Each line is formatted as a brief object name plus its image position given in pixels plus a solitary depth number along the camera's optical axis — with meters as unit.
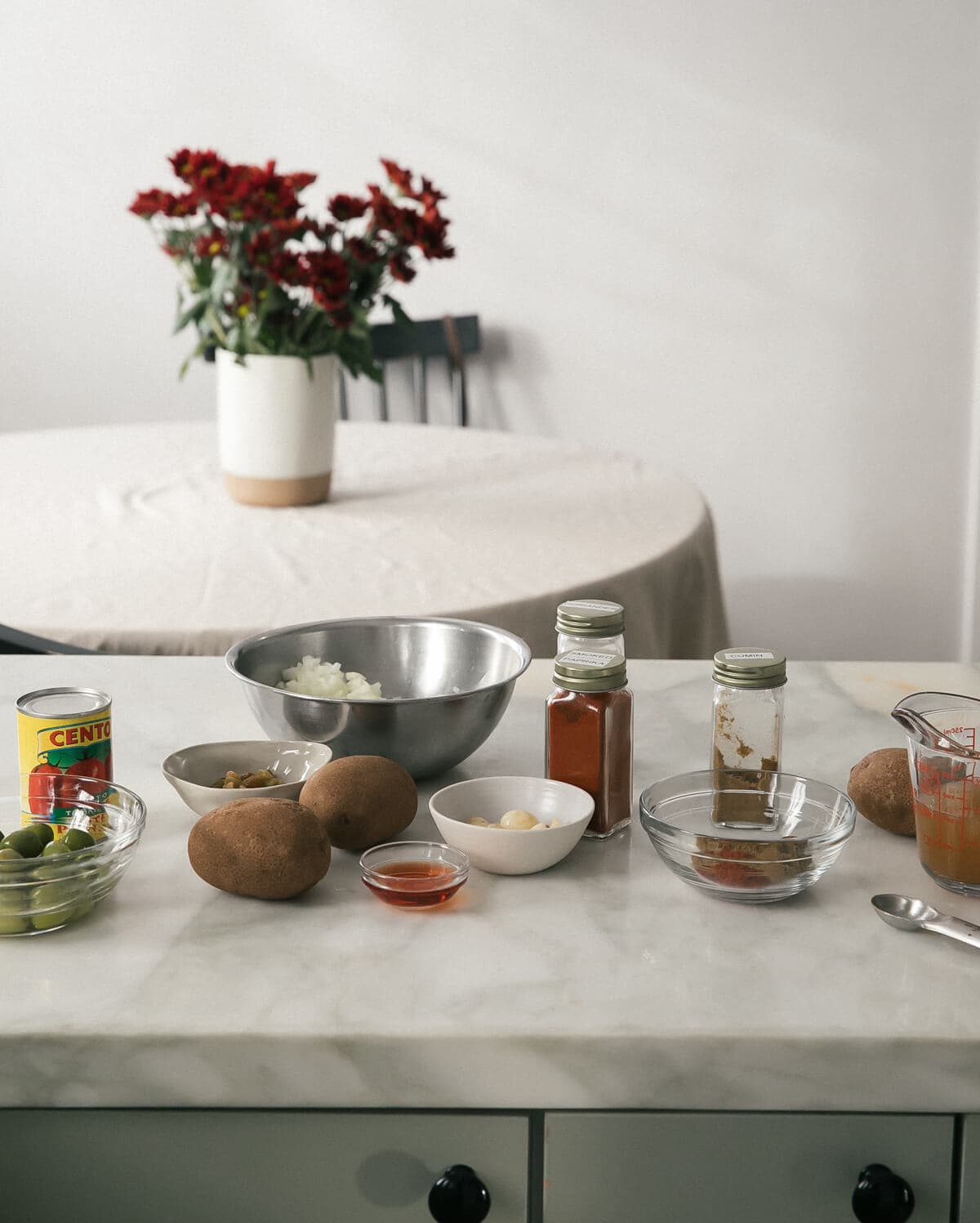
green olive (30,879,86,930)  0.79
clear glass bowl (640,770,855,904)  0.83
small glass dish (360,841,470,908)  0.83
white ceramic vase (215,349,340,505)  2.04
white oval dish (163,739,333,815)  0.98
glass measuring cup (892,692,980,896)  0.83
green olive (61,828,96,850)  0.81
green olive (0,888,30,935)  0.78
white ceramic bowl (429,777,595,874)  0.87
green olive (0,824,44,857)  0.80
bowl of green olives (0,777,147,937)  0.78
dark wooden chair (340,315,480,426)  3.56
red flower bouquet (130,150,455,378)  1.87
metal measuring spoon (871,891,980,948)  0.79
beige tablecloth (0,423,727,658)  1.74
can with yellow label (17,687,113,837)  0.91
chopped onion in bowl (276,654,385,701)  1.07
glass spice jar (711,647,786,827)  0.92
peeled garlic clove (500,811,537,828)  0.90
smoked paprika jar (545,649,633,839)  0.91
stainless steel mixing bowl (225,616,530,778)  0.98
